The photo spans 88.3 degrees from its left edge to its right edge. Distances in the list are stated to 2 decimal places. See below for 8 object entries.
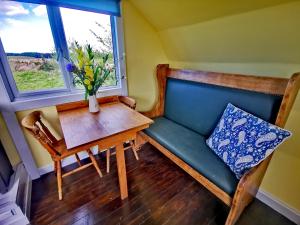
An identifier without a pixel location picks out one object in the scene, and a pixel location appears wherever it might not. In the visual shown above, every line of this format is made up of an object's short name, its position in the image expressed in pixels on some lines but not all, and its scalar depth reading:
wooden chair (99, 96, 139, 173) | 1.76
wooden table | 1.12
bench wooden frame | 1.01
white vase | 1.55
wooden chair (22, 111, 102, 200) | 1.20
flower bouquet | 1.41
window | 1.39
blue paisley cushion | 1.03
